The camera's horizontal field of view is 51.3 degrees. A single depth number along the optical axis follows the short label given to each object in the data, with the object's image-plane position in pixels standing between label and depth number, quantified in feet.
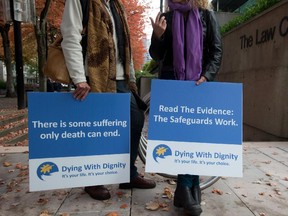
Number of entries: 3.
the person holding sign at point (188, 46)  8.20
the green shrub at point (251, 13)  24.15
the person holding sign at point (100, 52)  8.05
